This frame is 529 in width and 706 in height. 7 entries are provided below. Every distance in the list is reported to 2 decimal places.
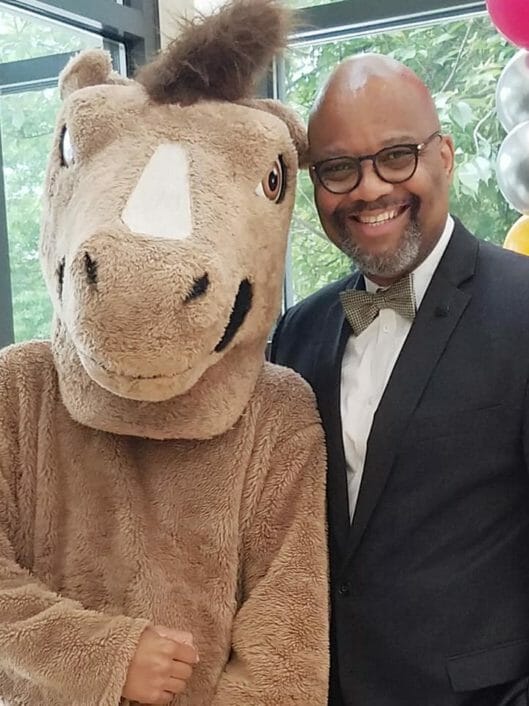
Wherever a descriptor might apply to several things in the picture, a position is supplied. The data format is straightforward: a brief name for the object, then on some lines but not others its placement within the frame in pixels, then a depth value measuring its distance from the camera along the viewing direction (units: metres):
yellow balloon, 2.39
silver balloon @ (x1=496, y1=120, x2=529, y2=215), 2.36
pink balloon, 2.23
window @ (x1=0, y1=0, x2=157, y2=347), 2.42
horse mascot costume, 1.23
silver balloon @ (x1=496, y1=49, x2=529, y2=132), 2.41
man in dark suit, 1.40
